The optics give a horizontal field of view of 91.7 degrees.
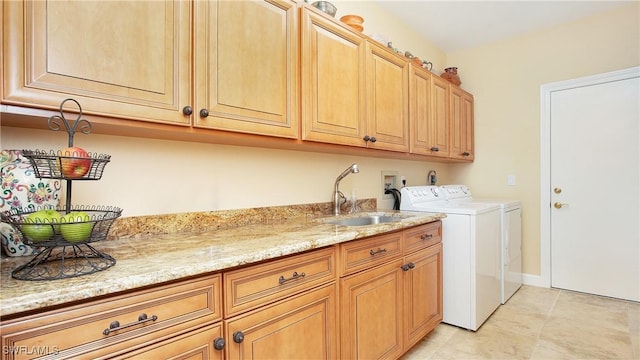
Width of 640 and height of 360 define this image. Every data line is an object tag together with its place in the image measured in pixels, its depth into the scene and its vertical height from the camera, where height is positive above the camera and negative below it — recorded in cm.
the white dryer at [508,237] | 275 -54
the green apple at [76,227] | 80 -12
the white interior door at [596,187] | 277 -8
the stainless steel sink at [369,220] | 211 -28
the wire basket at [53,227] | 77 -12
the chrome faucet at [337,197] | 220 -12
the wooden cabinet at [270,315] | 72 -43
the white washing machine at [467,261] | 223 -60
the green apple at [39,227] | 77 -11
